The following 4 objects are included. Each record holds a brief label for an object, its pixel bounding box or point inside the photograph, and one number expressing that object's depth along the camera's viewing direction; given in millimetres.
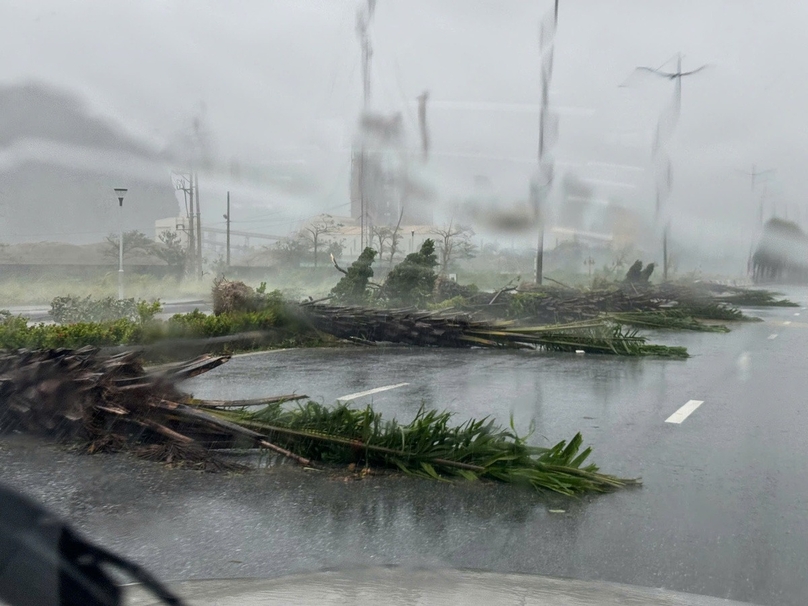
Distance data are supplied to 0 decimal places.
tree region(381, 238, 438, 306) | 12086
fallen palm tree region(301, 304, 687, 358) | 11023
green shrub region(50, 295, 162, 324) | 8430
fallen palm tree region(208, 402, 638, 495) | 5164
